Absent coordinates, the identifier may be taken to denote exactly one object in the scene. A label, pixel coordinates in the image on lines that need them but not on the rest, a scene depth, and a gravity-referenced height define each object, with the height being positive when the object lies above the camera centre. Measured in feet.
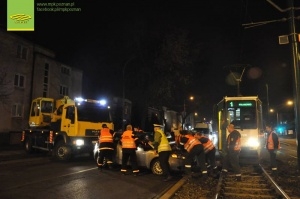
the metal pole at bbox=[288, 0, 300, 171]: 44.65 +10.92
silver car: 41.19 -2.19
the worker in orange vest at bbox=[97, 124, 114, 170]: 44.51 -0.67
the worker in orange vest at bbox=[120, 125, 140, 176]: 41.63 -1.08
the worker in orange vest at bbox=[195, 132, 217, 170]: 43.99 -1.17
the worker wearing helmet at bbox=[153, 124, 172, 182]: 38.65 -0.97
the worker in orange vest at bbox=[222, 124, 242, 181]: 38.97 -0.80
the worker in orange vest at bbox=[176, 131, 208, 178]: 39.60 -1.31
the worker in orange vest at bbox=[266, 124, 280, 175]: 47.34 -0.22
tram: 53.16 +3.50
